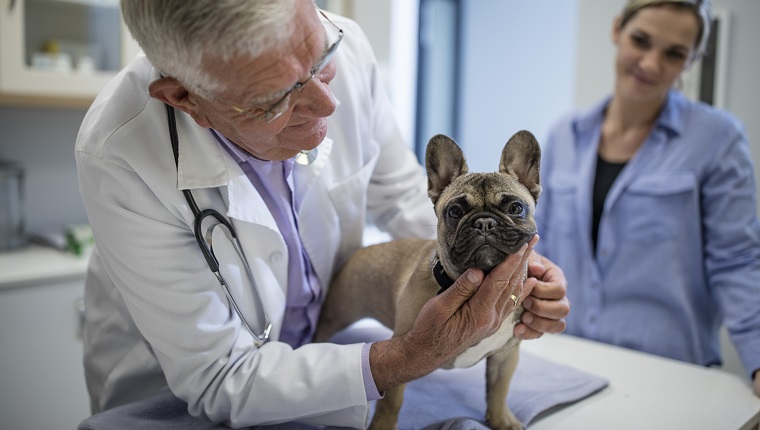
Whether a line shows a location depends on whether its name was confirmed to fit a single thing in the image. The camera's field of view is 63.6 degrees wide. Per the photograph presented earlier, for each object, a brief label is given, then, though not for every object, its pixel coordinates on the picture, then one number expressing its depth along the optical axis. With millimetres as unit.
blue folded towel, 1154
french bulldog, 998
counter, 2076
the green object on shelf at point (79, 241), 2383
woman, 1839
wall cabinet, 2221
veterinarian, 978
